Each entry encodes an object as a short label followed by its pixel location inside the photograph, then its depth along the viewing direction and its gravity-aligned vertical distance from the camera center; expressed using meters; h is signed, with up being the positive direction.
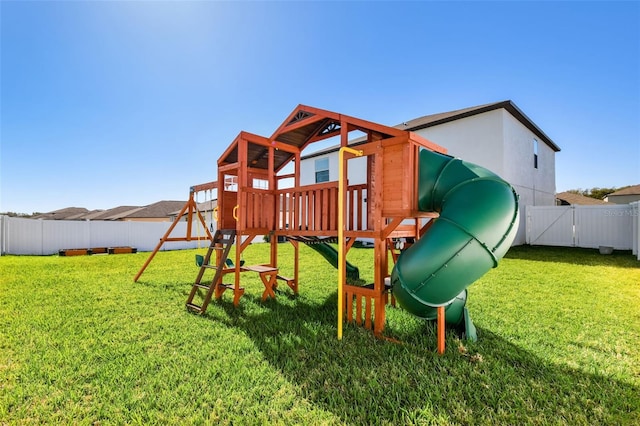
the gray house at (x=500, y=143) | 13.11 +3.65
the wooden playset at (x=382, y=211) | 3.12 +0.07
